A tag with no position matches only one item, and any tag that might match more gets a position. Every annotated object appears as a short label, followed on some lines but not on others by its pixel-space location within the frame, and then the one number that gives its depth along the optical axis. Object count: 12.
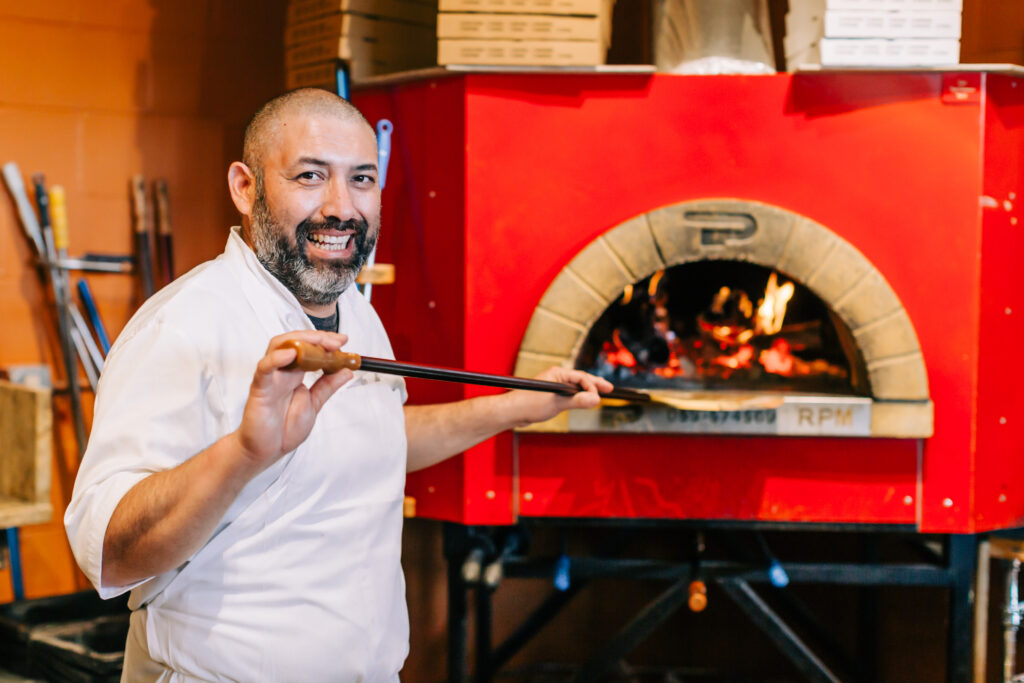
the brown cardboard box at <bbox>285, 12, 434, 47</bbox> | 2.82
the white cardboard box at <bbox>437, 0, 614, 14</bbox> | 2.50
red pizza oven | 2.46
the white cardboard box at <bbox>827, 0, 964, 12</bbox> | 2.42
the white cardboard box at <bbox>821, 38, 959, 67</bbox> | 2.43
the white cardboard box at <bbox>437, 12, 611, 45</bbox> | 2.50
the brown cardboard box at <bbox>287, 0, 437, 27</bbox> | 2.85
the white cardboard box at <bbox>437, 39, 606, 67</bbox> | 2.50
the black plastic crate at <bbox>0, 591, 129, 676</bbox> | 2.68
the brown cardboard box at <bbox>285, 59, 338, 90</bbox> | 2.92
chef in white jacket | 1.30
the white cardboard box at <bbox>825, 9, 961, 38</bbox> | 2.42
